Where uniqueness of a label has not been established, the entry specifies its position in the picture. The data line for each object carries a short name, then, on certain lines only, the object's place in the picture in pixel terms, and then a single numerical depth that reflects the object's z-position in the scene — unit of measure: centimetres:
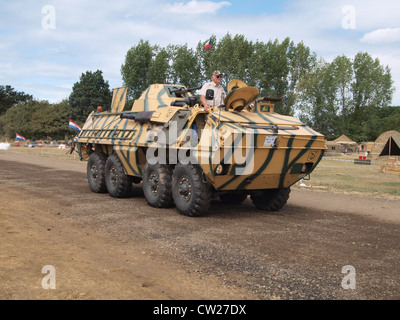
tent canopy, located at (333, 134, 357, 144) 5725
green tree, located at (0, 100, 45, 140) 6231
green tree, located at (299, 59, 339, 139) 5672
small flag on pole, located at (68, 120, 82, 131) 3018
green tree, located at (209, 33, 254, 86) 4278
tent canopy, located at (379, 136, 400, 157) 2377
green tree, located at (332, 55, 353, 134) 6284
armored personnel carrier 776
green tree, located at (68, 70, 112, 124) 5488
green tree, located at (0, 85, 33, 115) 8744
